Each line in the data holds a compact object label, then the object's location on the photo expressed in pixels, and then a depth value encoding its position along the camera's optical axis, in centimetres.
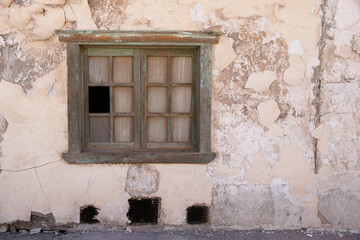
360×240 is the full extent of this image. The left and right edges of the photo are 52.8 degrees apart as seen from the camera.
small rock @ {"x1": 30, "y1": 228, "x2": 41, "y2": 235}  367
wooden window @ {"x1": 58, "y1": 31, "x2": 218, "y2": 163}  366
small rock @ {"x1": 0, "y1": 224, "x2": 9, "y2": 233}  370
